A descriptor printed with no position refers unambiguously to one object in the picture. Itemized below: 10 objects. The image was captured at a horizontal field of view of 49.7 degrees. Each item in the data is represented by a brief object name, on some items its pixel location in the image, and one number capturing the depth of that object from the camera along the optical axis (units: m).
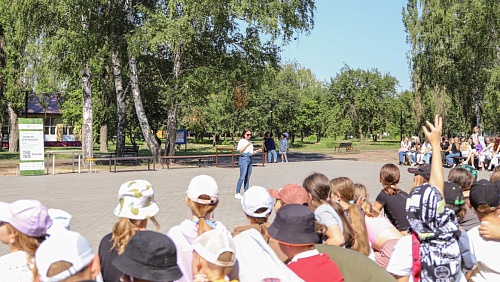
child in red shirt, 3.10
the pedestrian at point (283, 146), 31.53
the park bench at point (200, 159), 25.30
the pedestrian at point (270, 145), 30.43
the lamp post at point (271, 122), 53.72
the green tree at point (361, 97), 75.88
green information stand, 21.11
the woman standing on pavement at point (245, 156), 14.59
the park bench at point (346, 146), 44.51
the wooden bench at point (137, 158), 23.59
